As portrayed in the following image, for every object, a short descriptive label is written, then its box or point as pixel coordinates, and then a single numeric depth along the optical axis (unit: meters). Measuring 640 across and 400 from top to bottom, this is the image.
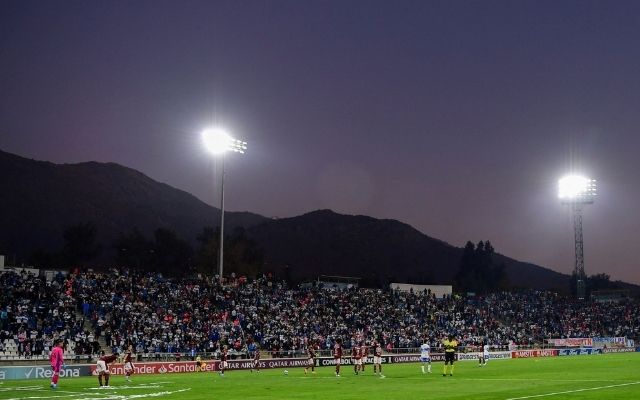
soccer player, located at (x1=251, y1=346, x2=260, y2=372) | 55.56
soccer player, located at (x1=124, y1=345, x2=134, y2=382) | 40.48
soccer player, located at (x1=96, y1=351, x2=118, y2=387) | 36.75
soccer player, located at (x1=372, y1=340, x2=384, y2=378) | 46.62
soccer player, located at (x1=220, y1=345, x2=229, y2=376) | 48.55
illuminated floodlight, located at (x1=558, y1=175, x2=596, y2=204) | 112.12
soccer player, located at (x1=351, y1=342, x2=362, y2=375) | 48.88
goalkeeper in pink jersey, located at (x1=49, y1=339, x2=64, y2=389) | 35.59
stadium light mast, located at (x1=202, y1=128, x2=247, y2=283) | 73.19
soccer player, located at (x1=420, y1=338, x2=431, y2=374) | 47.75
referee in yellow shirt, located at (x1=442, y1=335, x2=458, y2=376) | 43.50
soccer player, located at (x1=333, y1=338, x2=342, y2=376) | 45.84
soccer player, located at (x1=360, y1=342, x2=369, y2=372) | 48.84
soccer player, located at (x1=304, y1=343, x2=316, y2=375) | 50.33
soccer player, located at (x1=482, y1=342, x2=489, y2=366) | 60.62
